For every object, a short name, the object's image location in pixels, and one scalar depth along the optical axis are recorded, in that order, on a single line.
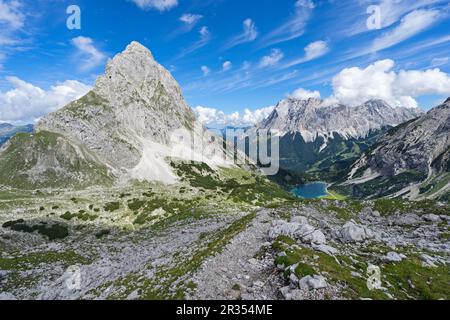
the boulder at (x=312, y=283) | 19.62
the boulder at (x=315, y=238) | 29.74
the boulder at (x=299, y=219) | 41.97
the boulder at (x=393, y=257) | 26.89
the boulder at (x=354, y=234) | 34.47
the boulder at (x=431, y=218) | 45.36
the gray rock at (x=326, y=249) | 26.97
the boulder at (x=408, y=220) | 46.47
